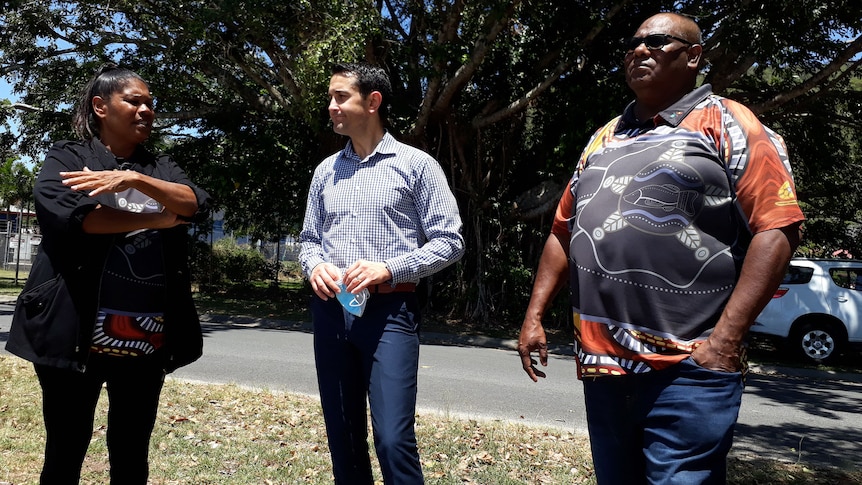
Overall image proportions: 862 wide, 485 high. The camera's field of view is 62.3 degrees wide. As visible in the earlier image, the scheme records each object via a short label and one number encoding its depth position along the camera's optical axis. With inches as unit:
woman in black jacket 96.5
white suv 432.8
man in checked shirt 101.1
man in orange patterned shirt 77.2
